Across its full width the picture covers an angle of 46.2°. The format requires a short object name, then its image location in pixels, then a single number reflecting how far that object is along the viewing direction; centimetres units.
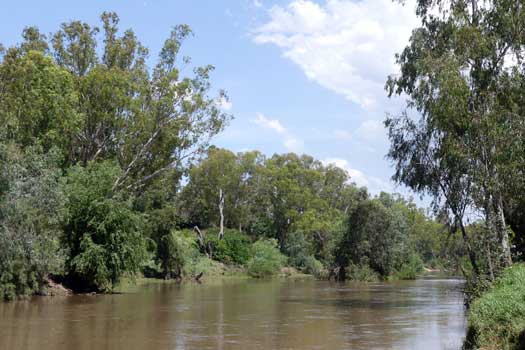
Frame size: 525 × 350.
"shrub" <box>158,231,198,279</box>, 5359
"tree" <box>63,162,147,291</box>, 3494
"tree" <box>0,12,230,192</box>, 4375
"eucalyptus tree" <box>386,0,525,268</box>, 2286
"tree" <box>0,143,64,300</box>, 2633
